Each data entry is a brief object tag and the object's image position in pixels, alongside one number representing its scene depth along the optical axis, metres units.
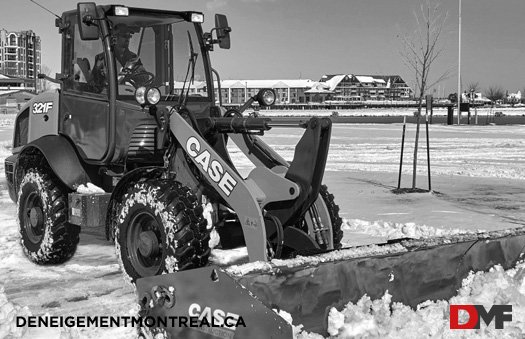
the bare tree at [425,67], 17.17
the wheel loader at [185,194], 4.08
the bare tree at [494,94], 116.38
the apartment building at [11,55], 177.00
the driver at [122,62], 6.34
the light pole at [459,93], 40.86
